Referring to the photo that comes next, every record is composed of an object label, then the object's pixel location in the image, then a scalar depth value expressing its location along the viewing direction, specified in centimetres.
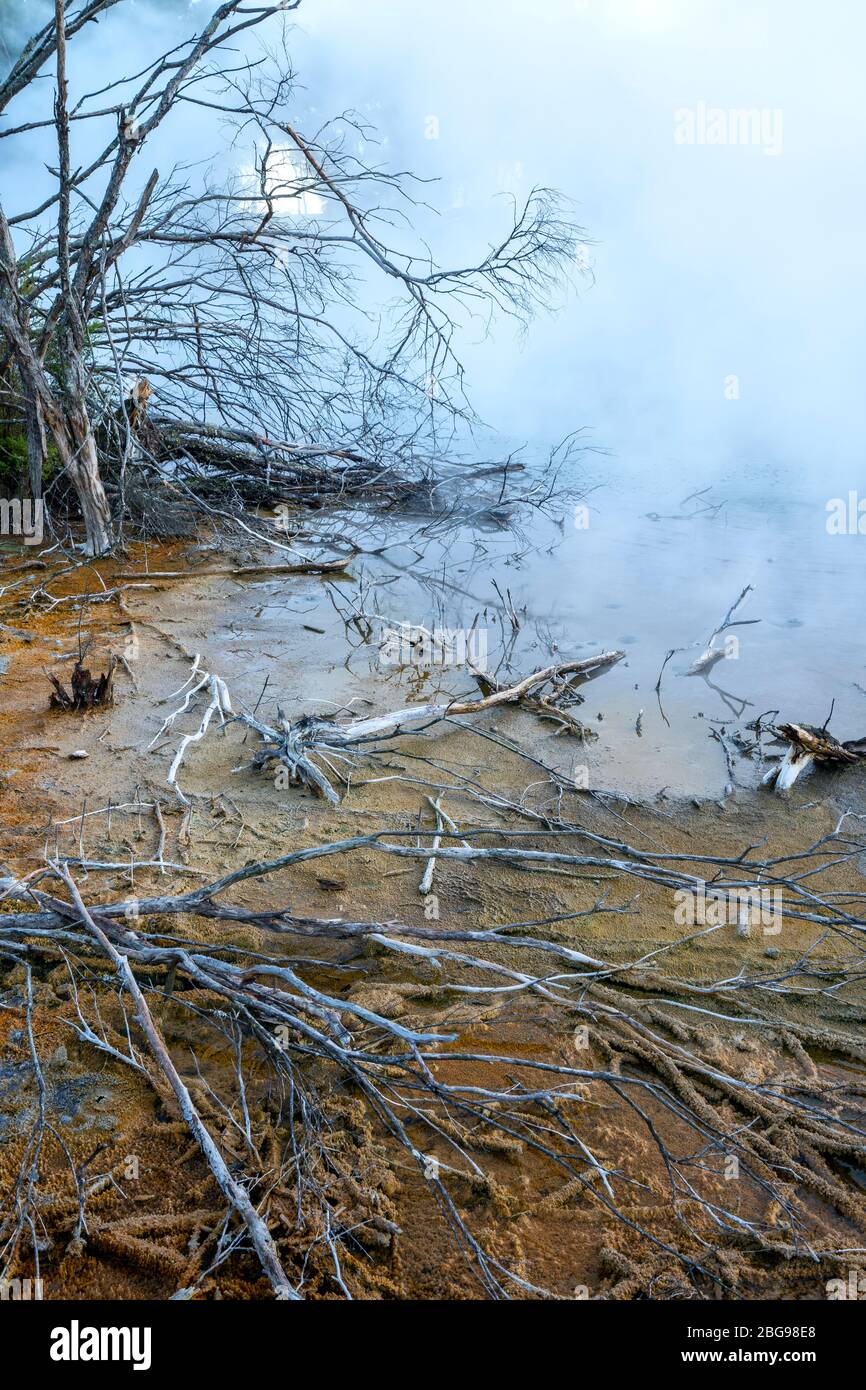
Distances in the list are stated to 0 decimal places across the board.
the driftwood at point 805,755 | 478
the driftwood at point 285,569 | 830
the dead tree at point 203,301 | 721
